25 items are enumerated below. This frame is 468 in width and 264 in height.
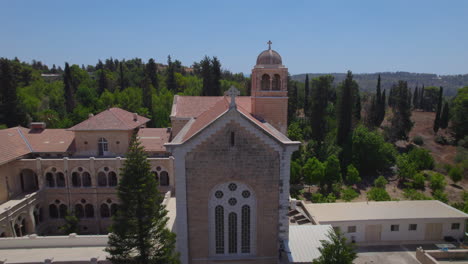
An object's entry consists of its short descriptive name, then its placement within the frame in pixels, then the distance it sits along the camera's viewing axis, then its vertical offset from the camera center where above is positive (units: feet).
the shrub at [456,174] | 144.15 -42.22
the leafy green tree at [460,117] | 206.59 -22.88
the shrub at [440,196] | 107.04 -39.56
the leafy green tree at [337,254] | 43.19 -23.90
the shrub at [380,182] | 128.16 -41.00
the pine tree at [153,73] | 258.78 +10.86
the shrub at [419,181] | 133.39 -42.06
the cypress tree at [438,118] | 231.30 -25.61
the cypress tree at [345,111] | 169.78 -14.61
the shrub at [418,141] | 214.28 -39.54
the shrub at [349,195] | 110.83 -40.06
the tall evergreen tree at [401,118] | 198.70 -22.26
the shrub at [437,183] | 127.03 -40.83
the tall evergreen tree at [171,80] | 275.84 +5.17
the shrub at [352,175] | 136.15 -40.35
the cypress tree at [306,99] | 242.99 -11.83
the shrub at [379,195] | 102.49 -37.21
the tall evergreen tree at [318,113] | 176.14 -16.33
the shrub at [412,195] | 102.89 -37.96
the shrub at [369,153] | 154.71 -34.71
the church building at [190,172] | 53.42 -20.74
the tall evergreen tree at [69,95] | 202.28 -5.63
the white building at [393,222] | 81.41 -36.93
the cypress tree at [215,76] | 206.39 +6.32
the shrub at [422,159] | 157.18 -38.71
